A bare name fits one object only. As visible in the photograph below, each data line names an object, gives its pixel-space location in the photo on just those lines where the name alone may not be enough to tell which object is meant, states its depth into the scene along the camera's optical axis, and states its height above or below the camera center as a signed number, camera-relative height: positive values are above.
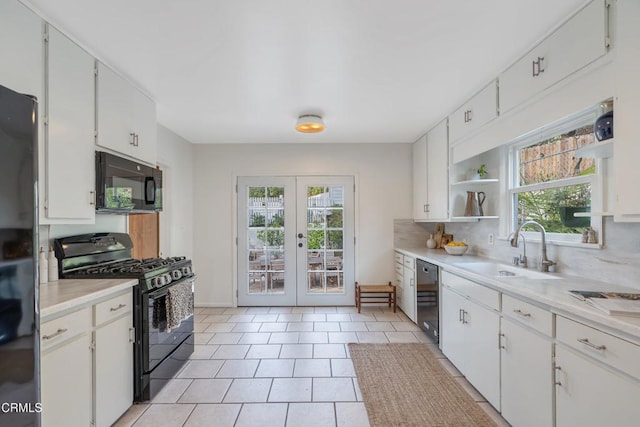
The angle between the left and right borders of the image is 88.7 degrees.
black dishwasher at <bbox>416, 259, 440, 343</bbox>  3.15 -0.85
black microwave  2.23 +0.22
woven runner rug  2.09 -1.31
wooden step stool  4.39 -1.11
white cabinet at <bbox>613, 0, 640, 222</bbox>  1.39 +0.45
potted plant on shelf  3.38 +0.42
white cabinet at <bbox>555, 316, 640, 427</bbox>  1.22 -0.68
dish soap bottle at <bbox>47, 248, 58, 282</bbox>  2.12 -0.35
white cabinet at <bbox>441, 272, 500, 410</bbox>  2.11 -0.92
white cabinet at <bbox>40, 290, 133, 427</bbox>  1.53 -0.81
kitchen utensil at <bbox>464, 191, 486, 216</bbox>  3.44 +0.12
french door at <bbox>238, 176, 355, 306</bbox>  4.73 -0.35
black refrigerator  1.05 -0.15
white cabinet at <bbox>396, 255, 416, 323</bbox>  3.83 -0.93
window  2.22 +0.27
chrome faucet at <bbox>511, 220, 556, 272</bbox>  2.37 -0.27
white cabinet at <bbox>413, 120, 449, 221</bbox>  3.63 +0.48
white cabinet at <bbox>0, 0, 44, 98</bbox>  1.56 +0.83
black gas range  2.21 -0.59
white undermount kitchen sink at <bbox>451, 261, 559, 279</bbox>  2.32 -0.44
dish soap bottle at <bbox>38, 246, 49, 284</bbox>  2.01 -0.34
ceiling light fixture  3.41 +0.96
